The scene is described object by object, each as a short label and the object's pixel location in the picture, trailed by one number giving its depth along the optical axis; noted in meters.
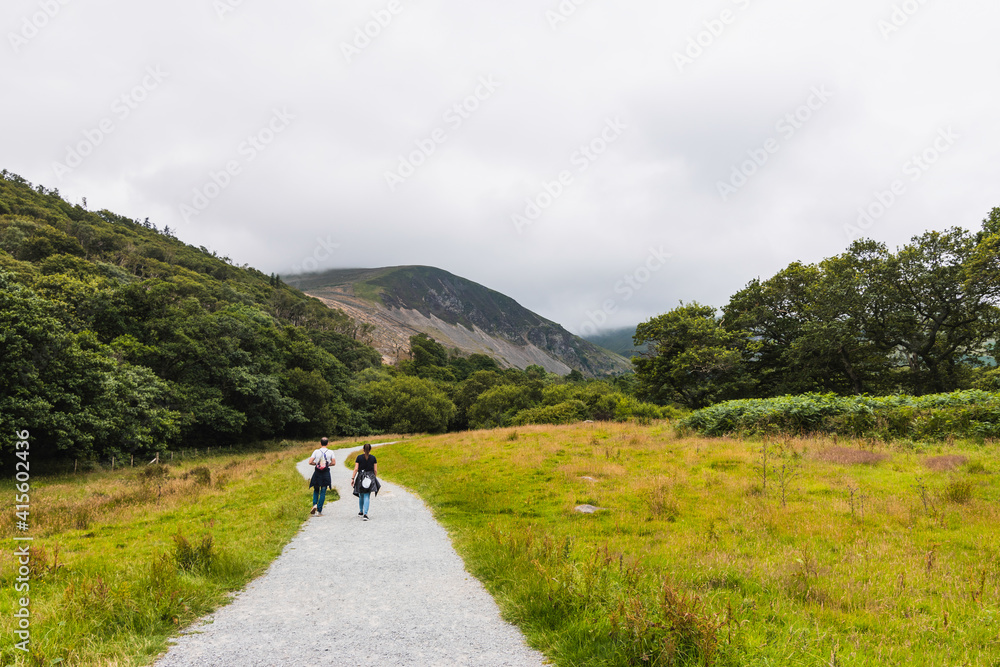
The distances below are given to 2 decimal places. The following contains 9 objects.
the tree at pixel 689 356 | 40.78
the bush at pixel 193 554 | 7.18
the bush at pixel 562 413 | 50.44
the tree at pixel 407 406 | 80.19
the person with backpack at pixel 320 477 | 13.03
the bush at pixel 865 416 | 15.25
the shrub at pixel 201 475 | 19.94
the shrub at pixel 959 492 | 9.41
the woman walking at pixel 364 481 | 12.38
